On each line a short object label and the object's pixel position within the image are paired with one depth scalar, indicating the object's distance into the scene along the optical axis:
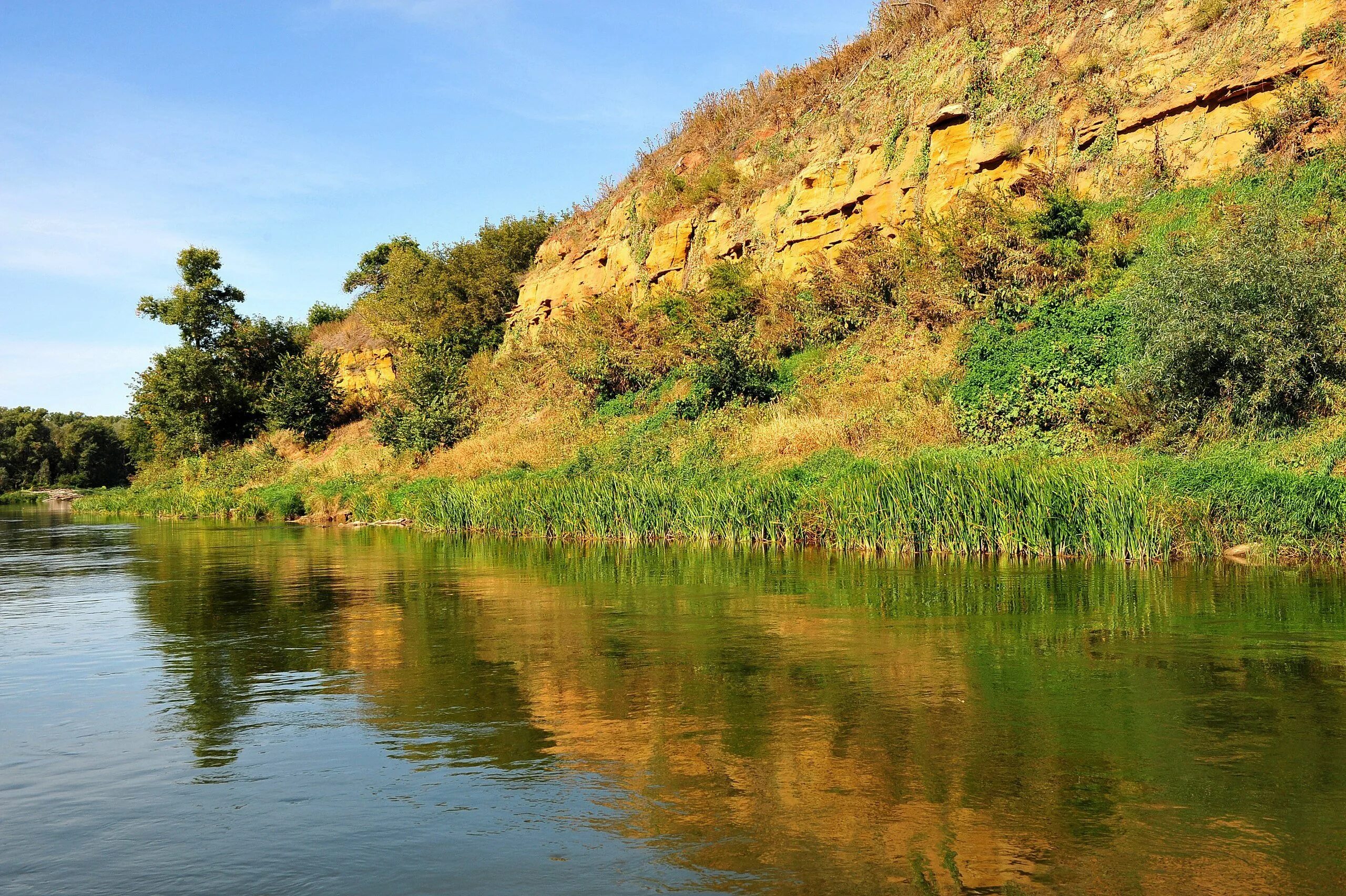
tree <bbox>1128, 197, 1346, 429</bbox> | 19.64
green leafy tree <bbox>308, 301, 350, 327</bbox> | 69.69
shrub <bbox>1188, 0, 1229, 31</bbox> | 29.48
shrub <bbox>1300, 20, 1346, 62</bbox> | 26.41
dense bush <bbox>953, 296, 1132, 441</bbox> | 23.94
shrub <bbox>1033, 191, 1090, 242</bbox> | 28.52
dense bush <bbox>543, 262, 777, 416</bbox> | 32.25
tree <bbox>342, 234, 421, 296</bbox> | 71.75
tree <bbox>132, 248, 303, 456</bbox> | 53.62
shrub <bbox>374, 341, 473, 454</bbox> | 40.91
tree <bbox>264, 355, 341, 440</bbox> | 51.28
